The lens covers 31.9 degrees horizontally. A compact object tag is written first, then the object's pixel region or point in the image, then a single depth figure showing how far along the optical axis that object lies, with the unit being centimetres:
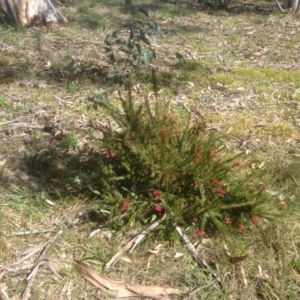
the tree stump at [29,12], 756
